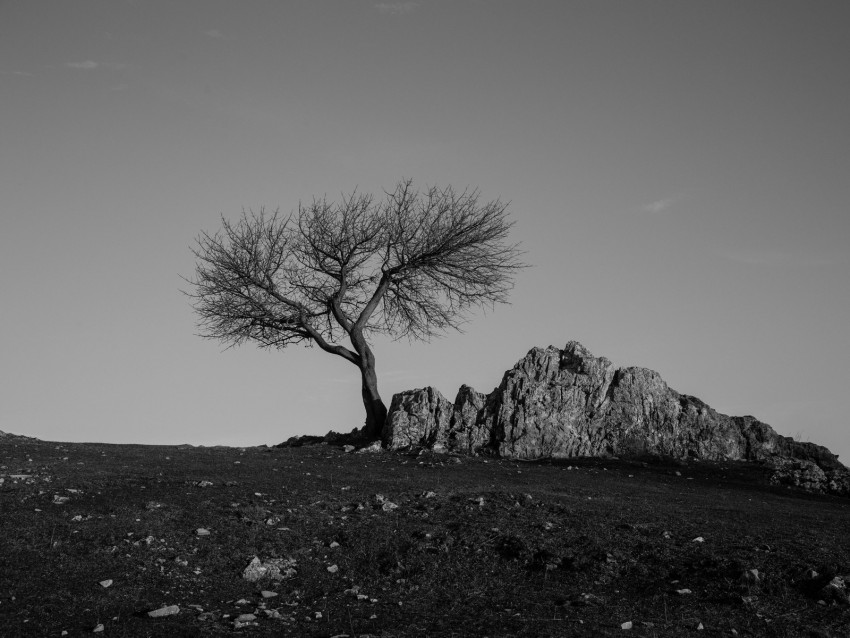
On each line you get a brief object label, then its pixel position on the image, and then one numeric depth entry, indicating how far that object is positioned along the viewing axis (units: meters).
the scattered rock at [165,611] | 10.00
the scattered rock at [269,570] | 11.66
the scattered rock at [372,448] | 26.03
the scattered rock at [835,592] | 11.09
